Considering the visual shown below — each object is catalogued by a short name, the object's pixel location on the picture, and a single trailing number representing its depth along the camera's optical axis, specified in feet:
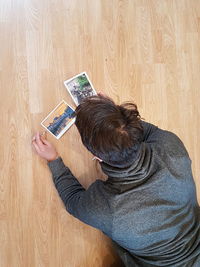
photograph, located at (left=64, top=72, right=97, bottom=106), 4.71
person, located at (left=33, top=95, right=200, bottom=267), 2.76
